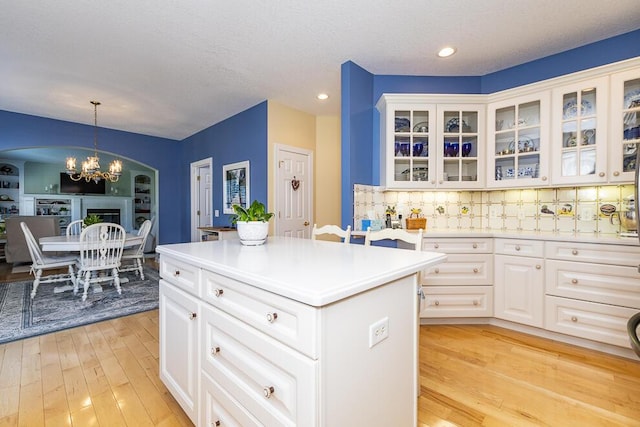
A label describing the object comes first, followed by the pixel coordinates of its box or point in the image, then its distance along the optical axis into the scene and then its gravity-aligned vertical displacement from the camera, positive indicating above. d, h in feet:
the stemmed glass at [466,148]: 10.03 +2.06
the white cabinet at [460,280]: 8.89 -2.25
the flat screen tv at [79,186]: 27.07 +2.12
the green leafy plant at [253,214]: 5.66 -0.12
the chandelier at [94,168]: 14.16 +2.02
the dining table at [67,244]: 11.07 -1.43
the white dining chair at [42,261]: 11.44 -2.16
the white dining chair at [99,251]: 11.16 -1.76
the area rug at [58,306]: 8.78 -3.57
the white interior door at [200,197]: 18.37 +0.72
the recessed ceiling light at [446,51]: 8.79 +4.83
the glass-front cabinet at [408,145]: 9.91 +2.19
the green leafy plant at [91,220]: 13.17 -0.54
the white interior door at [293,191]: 13.61 +0.81
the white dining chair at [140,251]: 14.20 -2.21
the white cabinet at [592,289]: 6.97 -2.09
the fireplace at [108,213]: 29.37 -0.52
